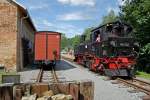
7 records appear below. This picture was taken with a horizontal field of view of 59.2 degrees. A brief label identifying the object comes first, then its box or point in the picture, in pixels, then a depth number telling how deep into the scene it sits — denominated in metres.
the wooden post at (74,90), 2.82
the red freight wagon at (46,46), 11.68
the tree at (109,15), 42.87
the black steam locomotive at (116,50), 8.25
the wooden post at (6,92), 2.69
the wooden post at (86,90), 2.84
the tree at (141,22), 10.22
